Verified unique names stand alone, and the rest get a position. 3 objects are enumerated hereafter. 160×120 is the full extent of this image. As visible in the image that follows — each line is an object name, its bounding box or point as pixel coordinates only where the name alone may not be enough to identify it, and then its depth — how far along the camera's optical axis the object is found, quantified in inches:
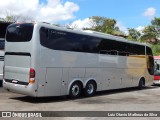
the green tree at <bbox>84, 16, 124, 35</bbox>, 1791.3
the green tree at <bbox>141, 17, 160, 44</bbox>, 1480.2
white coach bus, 318.6
